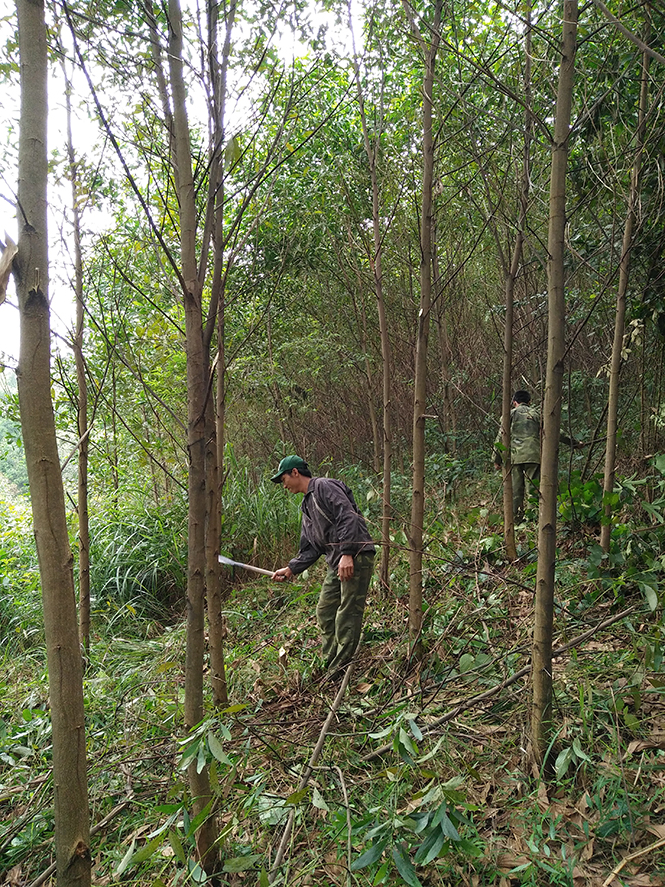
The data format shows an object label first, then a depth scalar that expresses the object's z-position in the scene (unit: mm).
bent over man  3697
